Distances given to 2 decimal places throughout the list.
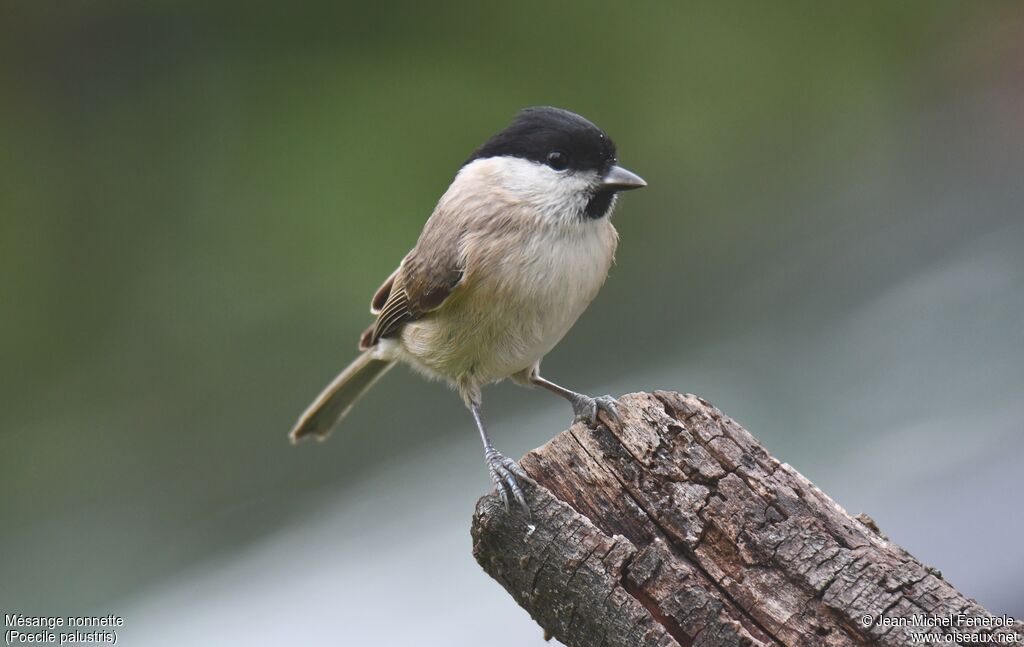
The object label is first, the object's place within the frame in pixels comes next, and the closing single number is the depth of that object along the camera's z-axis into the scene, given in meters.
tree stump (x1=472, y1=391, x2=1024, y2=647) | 3.36
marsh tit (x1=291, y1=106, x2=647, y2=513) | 3.43
